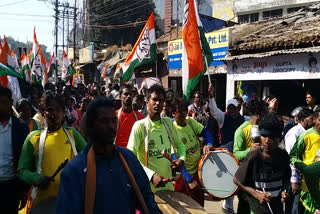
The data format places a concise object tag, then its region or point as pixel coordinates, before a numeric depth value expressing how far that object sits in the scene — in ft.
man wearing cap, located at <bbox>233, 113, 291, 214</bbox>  10.61
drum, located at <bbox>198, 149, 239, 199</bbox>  14.34
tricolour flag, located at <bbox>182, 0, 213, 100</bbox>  16.84
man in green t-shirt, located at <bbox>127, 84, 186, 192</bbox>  11.41
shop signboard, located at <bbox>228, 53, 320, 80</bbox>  30.32
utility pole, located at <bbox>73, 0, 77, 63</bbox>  118.47
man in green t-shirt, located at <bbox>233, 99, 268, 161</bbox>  14.23
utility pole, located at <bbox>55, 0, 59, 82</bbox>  117.78
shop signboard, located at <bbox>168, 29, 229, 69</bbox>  42.50
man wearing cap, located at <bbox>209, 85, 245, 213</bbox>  19.19
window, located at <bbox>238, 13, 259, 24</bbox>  79.46
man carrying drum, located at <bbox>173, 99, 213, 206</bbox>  15.08
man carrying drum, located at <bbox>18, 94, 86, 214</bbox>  9.82
